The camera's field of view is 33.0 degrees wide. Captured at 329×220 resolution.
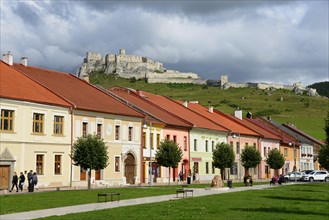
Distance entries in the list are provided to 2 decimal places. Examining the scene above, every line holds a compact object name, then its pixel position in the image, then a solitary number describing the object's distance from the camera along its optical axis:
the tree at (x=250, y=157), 67.50
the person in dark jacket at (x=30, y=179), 38.45
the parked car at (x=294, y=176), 70.94
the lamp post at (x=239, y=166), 74.19
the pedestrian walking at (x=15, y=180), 38.66
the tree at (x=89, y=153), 40.75
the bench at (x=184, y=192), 31.73
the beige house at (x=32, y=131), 39.97
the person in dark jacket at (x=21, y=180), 39.16
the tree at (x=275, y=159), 74.06
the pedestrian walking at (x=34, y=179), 38.72
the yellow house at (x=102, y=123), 46.34
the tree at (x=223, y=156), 60.59
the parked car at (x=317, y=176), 70.50
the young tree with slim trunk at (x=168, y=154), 51.94
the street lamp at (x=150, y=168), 50.63
